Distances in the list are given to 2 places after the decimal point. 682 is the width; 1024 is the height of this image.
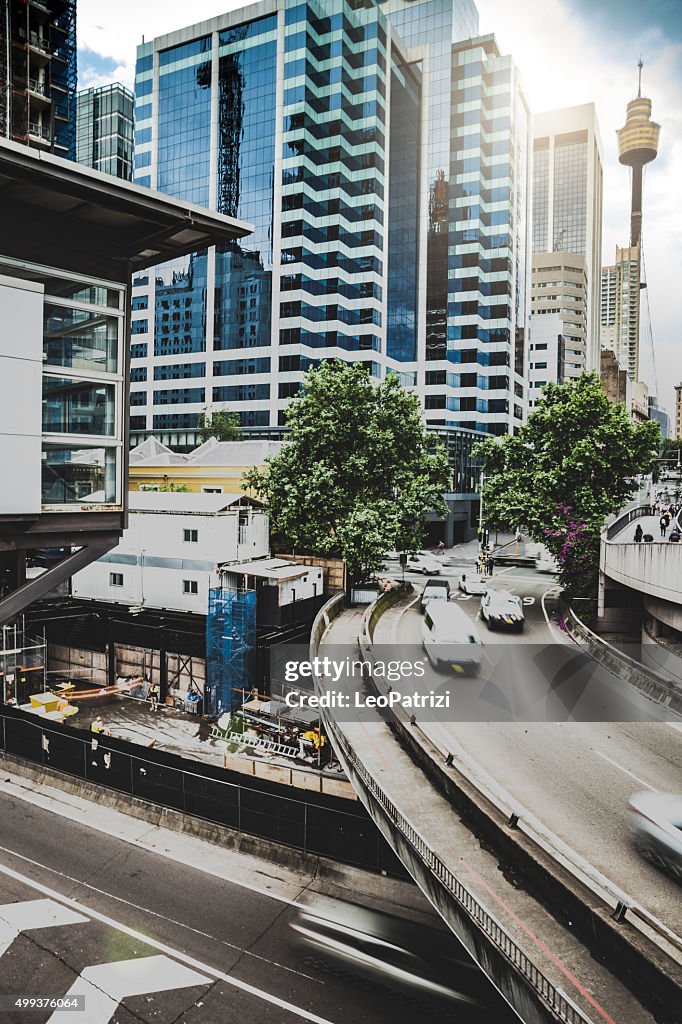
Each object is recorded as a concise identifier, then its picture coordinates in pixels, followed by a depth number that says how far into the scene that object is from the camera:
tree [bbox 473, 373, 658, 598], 33.47
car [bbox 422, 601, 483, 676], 23.19
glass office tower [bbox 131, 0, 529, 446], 73.75
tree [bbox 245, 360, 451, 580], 36.09
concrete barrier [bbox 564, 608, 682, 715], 20.06
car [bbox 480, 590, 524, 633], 29.09
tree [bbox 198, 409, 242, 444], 69.69
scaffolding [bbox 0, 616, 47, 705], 30.83
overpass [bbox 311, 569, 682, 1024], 9.06
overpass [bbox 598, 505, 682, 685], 21.78
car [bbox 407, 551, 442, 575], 50.56
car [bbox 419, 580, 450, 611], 34.40
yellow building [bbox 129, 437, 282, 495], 47.09
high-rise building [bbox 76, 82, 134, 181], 91.19
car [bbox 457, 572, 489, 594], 38.97
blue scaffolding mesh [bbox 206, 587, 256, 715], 29.30
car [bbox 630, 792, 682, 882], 11.84
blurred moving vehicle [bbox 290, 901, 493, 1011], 14.91
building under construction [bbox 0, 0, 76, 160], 40.84
